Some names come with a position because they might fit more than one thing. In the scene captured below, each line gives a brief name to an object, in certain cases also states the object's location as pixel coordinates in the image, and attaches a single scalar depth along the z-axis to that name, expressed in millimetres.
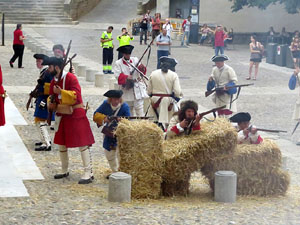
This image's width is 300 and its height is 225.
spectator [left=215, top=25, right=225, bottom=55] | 30844
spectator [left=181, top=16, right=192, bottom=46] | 36812
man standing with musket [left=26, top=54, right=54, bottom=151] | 12273
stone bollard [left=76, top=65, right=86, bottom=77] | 23391
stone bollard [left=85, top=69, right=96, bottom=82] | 22172
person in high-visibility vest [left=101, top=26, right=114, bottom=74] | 24500
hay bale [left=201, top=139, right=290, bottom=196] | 9461
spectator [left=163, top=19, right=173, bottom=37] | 32713
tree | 33775
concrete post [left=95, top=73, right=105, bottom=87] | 20797
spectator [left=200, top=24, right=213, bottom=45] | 37906
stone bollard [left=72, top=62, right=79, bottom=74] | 24102
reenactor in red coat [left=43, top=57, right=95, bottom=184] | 10000
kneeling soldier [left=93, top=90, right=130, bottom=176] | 10078
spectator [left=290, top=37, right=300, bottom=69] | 28312
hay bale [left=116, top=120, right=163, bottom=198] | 9180
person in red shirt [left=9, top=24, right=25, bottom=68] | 25109
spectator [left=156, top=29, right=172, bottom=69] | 25031
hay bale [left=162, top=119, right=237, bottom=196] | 9242
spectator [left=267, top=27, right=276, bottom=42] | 36031
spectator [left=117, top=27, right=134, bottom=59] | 25844
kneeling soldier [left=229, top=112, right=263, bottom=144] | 9789
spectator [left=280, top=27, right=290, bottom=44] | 36656
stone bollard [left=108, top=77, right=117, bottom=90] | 19648
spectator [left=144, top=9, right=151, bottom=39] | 36762
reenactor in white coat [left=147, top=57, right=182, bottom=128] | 12633
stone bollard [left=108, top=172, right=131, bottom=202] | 8820
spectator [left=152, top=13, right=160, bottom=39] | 35138
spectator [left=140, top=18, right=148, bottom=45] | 34625
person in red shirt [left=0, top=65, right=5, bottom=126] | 10877
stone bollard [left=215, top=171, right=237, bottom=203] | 9133
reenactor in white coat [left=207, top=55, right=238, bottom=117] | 13609
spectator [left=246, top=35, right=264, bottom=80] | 24297
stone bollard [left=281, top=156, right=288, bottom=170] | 9995
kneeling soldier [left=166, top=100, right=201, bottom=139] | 9492
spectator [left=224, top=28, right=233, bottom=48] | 37131
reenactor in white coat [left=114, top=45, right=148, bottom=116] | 12891
